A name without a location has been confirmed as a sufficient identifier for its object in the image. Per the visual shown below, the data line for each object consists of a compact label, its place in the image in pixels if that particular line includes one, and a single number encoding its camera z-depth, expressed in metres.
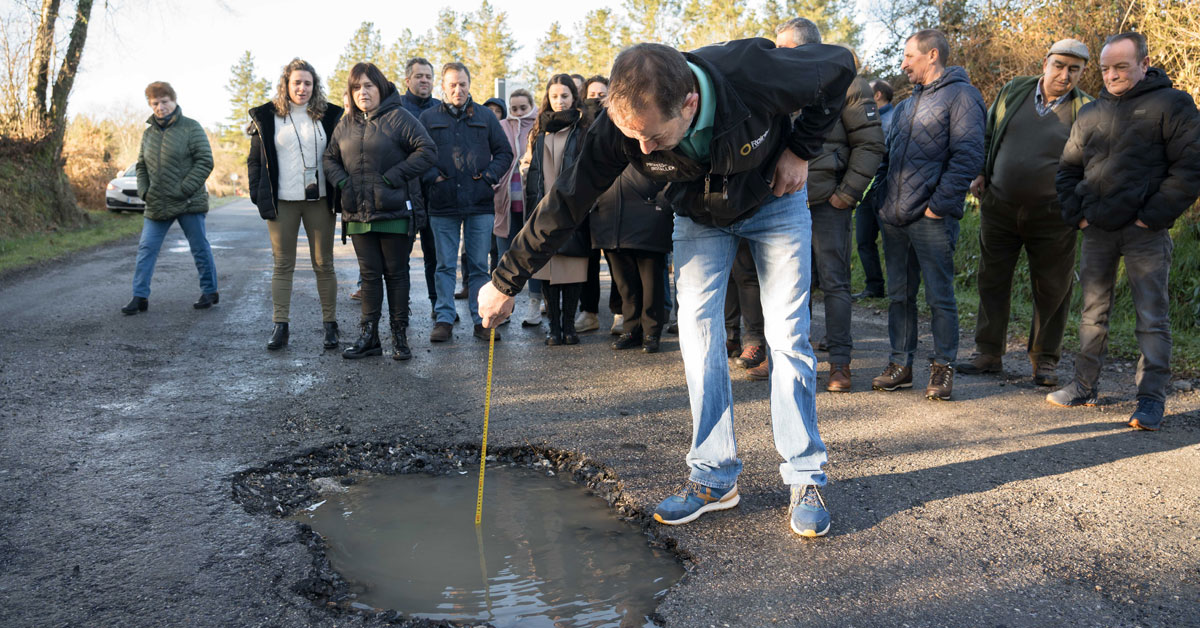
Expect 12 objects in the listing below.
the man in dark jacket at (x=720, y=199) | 2.96
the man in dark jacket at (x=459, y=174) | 7.45
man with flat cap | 5.65
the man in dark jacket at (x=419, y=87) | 7.76
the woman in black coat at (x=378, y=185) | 6.46
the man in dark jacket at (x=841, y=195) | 5.70
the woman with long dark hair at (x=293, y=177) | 6.74
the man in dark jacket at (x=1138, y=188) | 4.80
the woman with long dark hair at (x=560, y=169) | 6.95
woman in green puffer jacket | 8.62
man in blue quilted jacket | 5.38
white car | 21.33
